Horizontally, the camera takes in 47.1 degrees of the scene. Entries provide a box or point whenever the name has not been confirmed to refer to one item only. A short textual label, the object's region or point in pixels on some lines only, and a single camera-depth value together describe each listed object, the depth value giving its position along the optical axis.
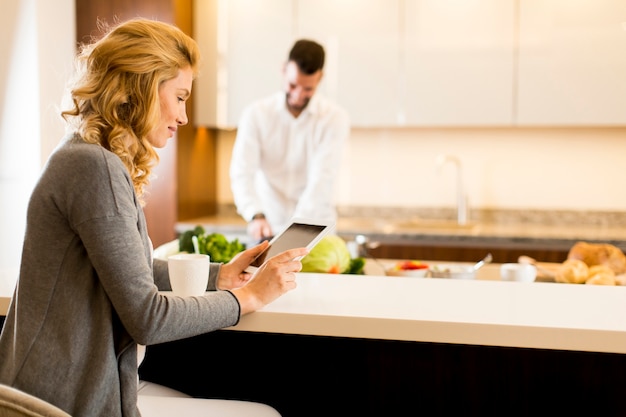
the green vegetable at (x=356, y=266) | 2.19
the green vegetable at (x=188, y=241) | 2.26
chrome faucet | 4.29
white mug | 1.49
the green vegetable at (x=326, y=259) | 2.09
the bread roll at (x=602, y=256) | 2.31
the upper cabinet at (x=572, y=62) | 3.81
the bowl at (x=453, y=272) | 2.08
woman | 1.22
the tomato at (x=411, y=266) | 2.18
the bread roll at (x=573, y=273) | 2.10
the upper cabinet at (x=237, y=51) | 4.16
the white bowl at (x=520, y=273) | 2.10
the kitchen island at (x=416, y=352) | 1.35
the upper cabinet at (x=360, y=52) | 4.04
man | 3.58
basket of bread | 2.10
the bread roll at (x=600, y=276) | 2.05
